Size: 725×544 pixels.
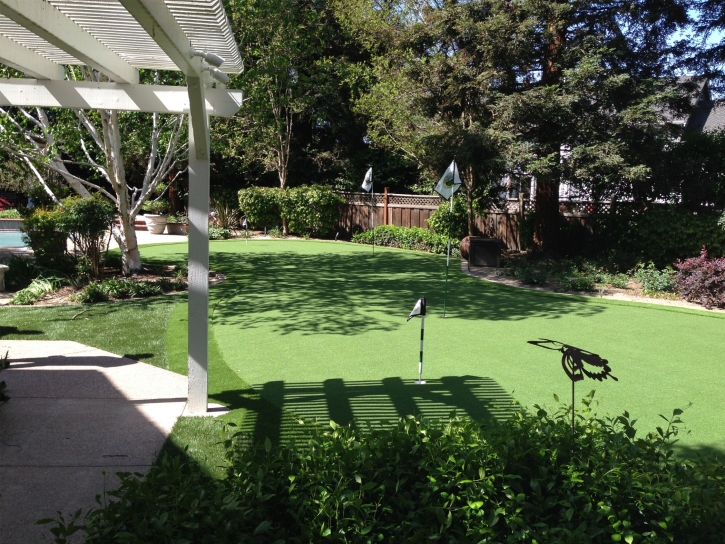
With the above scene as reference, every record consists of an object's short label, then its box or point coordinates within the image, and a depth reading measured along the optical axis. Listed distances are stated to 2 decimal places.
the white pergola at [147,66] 3.58
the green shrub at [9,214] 23.00
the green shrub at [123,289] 9.85
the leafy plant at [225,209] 22.28
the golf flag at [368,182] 17.03
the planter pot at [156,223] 22.09
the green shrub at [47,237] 10.71
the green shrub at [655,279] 11.52
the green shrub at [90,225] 10.38
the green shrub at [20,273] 10.80
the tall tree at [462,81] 13.51
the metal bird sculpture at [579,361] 3.15
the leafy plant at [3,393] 5.16
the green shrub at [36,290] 9.69
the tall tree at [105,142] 10.19
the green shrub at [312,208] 20.58
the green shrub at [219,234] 20.18
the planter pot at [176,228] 22.03
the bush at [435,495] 2.65
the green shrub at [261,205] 21.23
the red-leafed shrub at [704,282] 10.53
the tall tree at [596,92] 12.70
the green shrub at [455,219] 17.26
